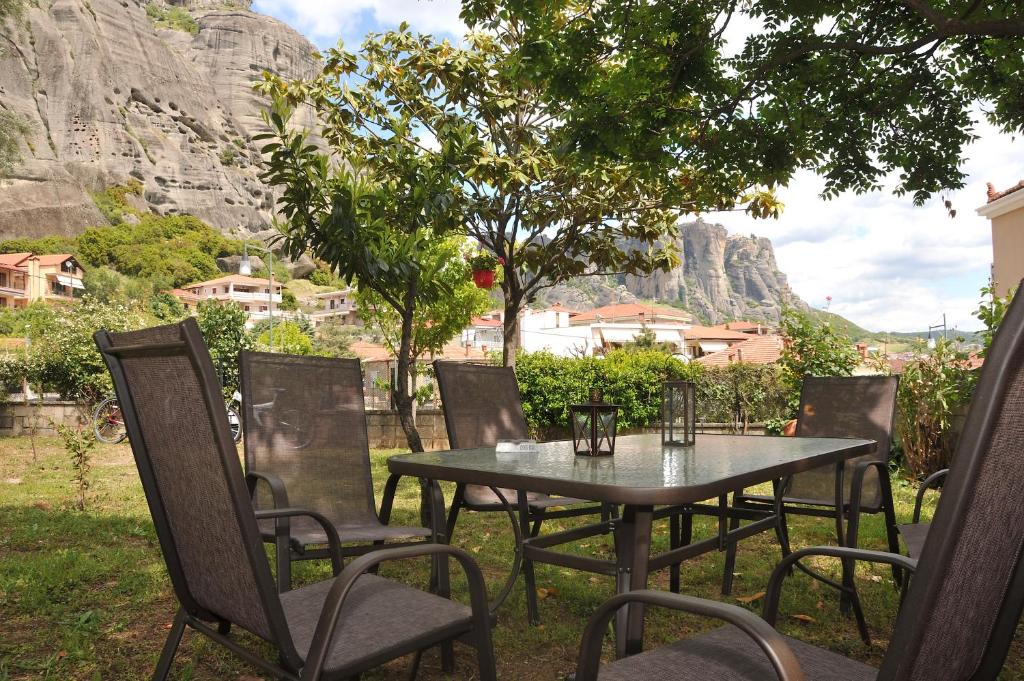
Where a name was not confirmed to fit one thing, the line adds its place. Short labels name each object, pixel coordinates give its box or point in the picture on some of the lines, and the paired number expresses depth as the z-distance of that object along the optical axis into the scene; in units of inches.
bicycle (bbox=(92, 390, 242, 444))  456.7
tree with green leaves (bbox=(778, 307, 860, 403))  319.9
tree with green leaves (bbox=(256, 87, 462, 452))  178.5
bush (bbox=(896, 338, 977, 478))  250.2
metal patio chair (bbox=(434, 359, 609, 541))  130.0
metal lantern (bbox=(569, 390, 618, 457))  99.6
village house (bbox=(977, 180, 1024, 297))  733.9
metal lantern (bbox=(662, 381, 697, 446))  113.2
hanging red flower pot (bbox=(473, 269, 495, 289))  360.5
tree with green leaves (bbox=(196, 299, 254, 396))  602.9
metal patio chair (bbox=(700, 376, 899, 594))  133.6
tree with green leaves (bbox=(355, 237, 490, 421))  477.7
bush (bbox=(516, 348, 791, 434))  396.8
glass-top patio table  67.4
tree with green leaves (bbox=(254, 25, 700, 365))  328.5
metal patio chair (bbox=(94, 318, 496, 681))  53.2
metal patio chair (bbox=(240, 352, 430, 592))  113.0
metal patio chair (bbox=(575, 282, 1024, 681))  33.9
